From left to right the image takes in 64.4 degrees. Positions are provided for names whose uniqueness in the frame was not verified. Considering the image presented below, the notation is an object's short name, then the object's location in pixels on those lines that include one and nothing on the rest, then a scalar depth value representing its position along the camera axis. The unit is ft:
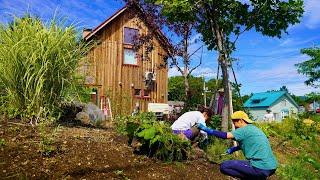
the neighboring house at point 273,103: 95.52
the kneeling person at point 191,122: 16.52
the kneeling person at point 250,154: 11.22
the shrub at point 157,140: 11.54
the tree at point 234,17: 18.39
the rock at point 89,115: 16.47
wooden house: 52.11
